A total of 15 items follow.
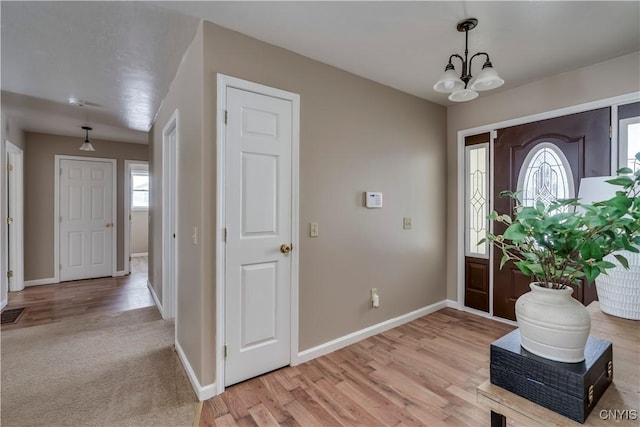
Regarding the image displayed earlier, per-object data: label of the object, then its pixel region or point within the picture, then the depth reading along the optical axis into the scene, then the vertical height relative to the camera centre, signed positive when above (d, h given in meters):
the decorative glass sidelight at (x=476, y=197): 3.37 +0.17
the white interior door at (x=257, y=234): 2.06 -0.17
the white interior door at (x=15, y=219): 4.26 -0.15
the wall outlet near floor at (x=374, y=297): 2.92 -0.85
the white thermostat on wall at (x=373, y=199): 2.85 +0.12
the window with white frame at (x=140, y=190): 7.77 +0.51
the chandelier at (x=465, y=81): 1.84 +0.85
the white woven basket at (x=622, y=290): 1.37 -0.37
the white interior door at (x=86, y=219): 5.06 -0.17
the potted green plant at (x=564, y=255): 0.80 -0.13
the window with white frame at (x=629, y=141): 2.38 +0.59
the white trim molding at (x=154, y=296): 3.63 -1.17
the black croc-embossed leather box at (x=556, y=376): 0.79 -0.47
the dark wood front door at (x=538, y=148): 2.56 +0.55
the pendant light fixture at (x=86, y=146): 4.40 +0.95
